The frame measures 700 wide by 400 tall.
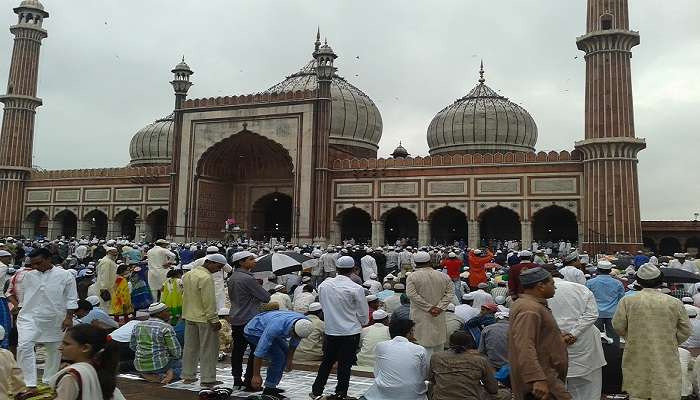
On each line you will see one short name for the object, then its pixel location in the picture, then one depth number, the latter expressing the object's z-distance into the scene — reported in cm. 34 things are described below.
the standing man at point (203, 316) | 581
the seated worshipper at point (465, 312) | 679
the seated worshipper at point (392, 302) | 832
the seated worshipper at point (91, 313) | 619
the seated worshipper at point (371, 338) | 687
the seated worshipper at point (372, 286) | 951
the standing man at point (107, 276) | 908
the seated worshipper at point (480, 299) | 728
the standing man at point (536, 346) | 317
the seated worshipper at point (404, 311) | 615
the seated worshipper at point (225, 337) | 774
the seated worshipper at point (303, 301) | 827
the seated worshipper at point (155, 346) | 604
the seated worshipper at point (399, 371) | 443
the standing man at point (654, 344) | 447
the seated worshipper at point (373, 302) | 752
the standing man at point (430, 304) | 569
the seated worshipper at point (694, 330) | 692
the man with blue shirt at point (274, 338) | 530
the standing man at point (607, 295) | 717
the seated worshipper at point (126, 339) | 644
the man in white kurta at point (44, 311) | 556
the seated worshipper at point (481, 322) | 652
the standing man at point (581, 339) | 425
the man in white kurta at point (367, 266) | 1287
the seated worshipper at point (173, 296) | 754
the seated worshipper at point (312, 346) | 739
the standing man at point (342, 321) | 554
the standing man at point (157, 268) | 1059
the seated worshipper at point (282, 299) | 783
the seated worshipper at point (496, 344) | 523
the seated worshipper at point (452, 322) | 646
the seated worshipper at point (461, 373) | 403
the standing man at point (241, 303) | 589
